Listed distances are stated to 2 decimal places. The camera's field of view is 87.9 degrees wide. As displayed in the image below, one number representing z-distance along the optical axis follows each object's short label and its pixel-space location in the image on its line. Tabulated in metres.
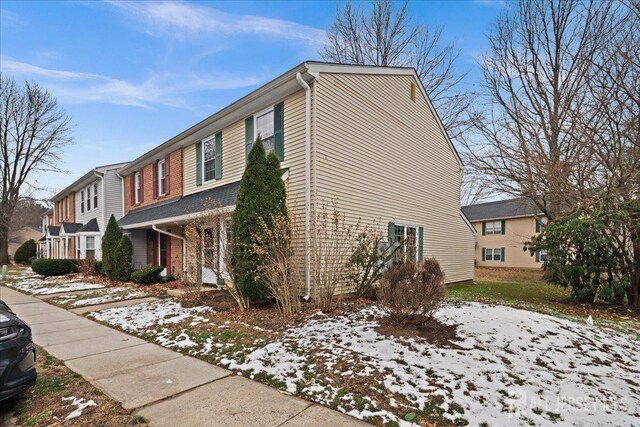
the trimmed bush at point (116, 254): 13.16
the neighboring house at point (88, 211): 17.70
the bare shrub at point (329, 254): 7.23
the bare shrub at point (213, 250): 7.57
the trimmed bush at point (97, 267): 15.35
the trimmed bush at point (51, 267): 16.34
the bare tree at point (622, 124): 7.91
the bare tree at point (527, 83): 11.91
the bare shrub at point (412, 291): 5.14
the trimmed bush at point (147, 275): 12.19
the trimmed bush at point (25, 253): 31.72
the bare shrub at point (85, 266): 16.12
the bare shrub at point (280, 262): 6.71
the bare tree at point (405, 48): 19.52
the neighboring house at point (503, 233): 26.27
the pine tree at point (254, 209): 7.31
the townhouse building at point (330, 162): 8.50
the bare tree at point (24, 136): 26.50
